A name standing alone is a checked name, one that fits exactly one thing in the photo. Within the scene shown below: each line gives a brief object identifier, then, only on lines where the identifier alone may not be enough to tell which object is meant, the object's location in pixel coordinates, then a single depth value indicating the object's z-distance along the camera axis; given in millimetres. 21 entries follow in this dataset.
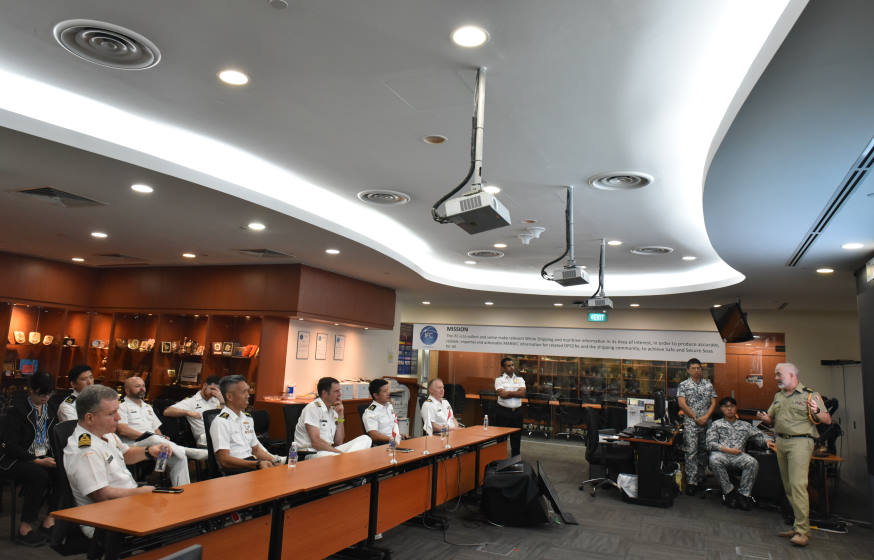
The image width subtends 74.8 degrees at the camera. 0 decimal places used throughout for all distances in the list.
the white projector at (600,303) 6680
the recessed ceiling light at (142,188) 4543
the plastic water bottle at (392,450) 4471
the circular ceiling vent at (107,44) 2922
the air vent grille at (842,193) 3293
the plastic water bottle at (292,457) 3803
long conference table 2551
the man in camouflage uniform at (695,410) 7625
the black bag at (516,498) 5320
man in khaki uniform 5246
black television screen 8086
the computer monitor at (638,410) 9492
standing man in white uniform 9062
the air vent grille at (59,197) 4840
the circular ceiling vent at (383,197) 5600
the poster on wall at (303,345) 8727
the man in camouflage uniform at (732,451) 6773
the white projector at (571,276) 5395
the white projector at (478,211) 3021
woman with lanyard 4454
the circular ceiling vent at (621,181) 4801
